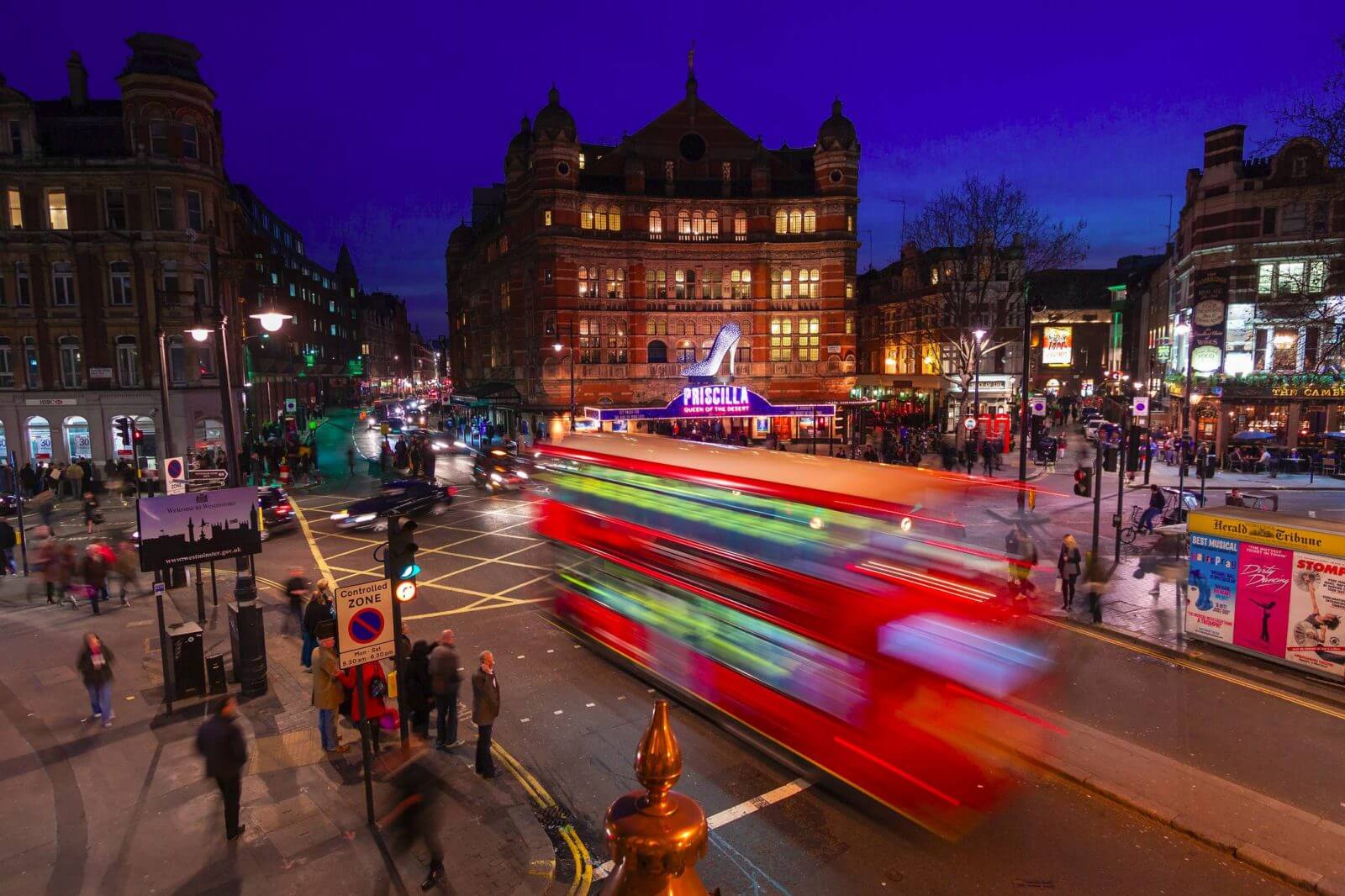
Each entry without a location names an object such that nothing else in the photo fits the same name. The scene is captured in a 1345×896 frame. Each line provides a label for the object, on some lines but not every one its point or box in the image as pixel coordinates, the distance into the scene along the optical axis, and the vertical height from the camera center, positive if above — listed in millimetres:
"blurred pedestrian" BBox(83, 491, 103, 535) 22516 -3852
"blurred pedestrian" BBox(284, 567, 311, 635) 13320 -3754
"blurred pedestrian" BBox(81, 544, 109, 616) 15391 -3844
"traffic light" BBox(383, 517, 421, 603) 8484 -2099
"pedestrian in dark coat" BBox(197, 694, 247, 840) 7566 -3820
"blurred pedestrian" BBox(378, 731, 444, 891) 6992 -4250
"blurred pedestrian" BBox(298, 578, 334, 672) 11719 -3680
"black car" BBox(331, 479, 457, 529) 24250 -4226
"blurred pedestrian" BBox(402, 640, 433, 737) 9876 -4125
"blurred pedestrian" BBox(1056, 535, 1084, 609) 14836 -3936
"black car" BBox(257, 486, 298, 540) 23203 -4007
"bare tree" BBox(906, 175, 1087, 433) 34969 +5461
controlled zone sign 7980 -2655
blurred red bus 7520 -2762
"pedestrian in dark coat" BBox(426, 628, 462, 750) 9500 -3956
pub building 38438 +4490
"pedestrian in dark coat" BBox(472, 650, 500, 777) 8875 -3964
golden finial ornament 1968 -1257
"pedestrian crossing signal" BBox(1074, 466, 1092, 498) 16156 -2523
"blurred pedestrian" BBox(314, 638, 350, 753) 9195 -3876
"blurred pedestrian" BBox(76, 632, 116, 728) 9805 -3818
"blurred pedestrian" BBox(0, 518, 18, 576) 18250 -3846
